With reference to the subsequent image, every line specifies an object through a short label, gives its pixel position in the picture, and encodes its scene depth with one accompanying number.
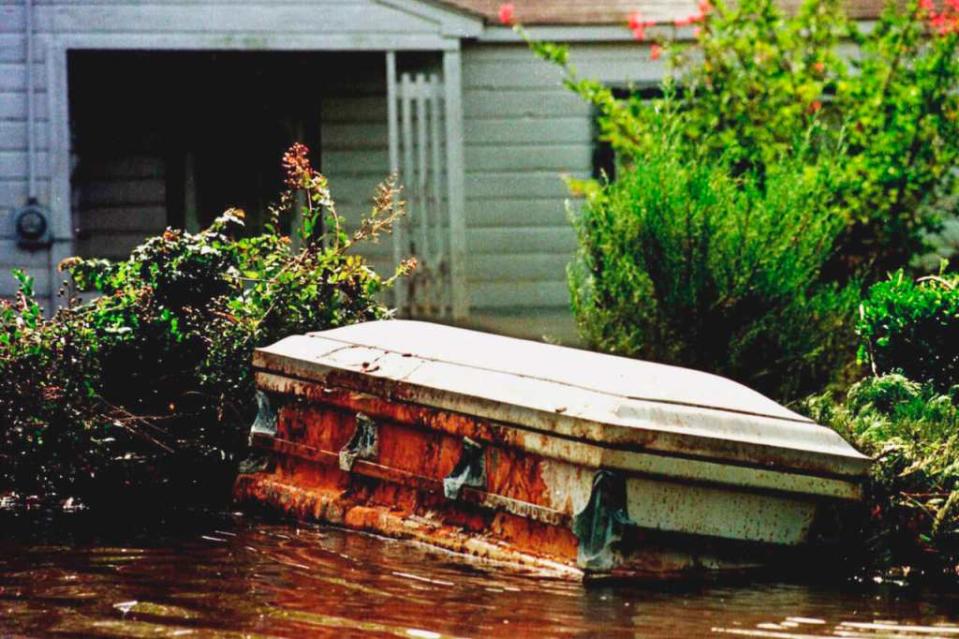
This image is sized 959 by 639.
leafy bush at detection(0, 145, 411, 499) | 15.53
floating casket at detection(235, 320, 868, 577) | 11.99
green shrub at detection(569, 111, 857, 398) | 17.83
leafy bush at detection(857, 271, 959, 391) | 15.27
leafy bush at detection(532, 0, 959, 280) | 22.00
